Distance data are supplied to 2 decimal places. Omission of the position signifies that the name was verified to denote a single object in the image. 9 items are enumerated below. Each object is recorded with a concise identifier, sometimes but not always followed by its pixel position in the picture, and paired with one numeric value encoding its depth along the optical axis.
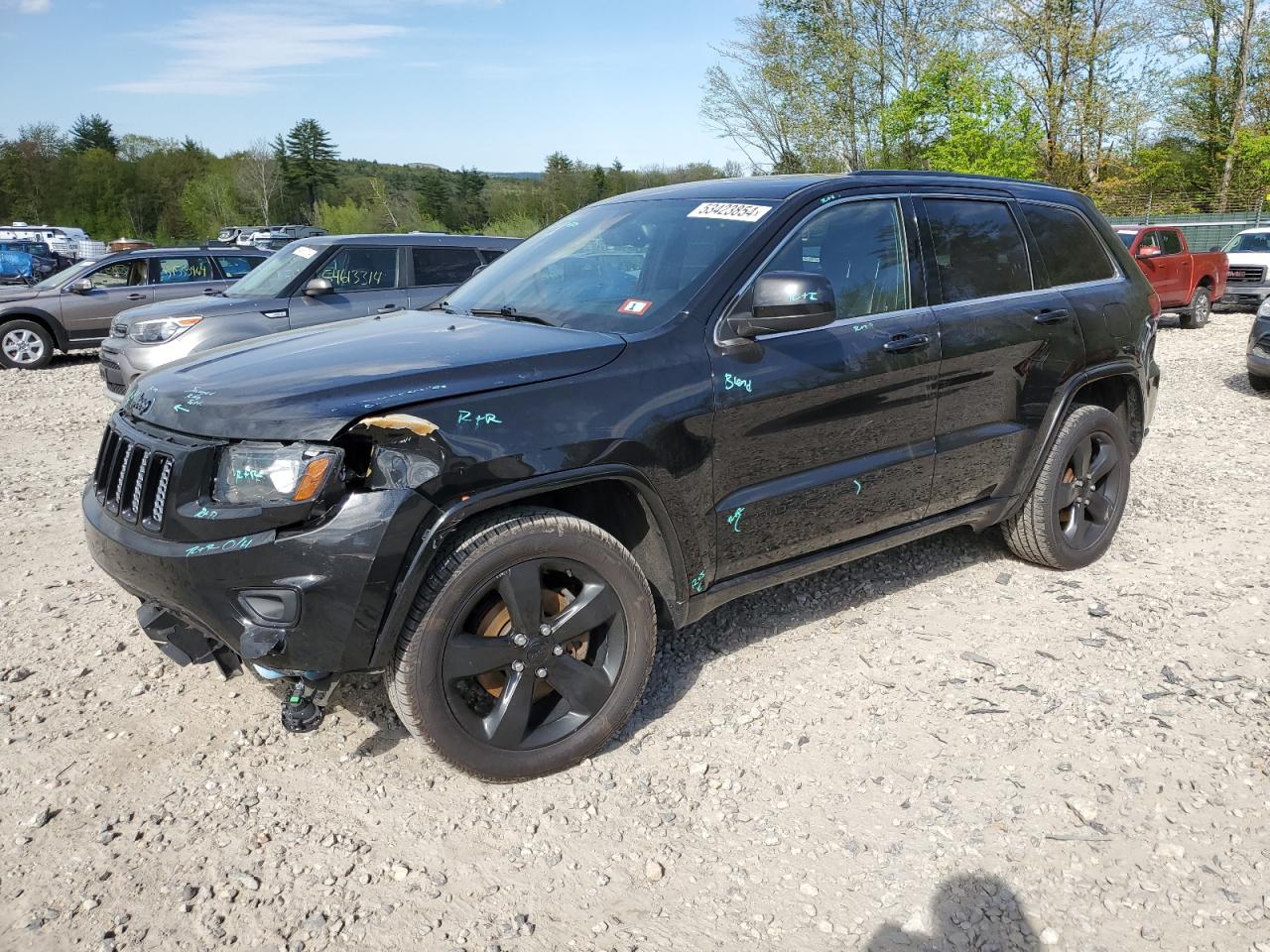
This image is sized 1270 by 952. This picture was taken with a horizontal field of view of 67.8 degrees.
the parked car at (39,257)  24.80
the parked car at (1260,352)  8.99
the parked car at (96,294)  12.64
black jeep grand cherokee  2.54
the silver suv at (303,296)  8.62
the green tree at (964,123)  23.19
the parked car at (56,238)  36.38
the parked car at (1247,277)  16.34
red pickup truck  14.31
